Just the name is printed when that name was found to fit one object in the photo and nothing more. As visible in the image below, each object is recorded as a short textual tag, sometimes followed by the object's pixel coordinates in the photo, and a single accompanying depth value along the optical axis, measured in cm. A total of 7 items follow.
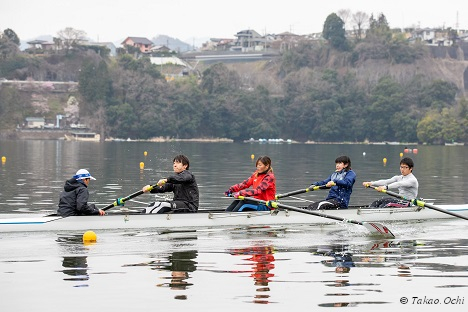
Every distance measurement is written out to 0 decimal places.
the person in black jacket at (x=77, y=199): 2225
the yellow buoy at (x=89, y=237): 2153
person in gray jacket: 2606
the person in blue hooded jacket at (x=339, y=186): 2478
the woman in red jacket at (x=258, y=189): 2406
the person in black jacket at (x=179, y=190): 2303
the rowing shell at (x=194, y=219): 2239
